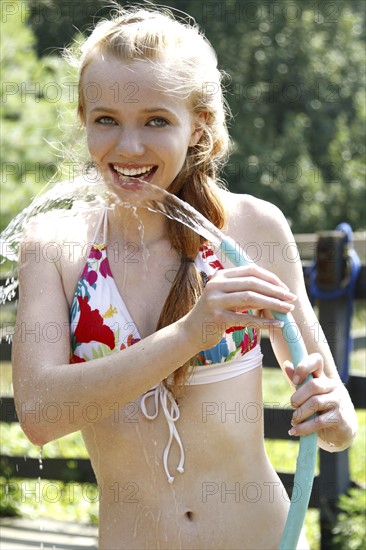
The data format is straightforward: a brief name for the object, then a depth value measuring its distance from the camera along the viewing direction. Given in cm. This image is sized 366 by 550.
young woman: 210
